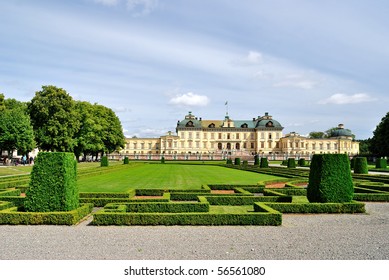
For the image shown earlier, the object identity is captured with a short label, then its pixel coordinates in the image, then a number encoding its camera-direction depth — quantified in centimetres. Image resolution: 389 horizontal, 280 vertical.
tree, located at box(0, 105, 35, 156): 3222
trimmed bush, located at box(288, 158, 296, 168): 3403
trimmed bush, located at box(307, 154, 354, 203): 1005
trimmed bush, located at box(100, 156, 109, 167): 3200
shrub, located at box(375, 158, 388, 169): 3066
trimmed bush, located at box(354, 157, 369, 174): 2319
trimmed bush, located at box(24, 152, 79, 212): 836
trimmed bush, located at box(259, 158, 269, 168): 3280
